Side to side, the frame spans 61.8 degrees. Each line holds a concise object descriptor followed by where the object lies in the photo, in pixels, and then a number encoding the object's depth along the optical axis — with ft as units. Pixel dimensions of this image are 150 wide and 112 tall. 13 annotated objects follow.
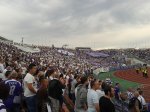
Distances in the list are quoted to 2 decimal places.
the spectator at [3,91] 6.81
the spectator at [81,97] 11.19
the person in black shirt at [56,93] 10.01
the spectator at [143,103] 13.93
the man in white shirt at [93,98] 9.99
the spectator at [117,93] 20.60
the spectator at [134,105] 11.66
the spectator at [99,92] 10.57
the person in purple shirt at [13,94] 10.56
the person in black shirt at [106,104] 8.89
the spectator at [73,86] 15.50
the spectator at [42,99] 8.56
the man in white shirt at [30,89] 10.98
